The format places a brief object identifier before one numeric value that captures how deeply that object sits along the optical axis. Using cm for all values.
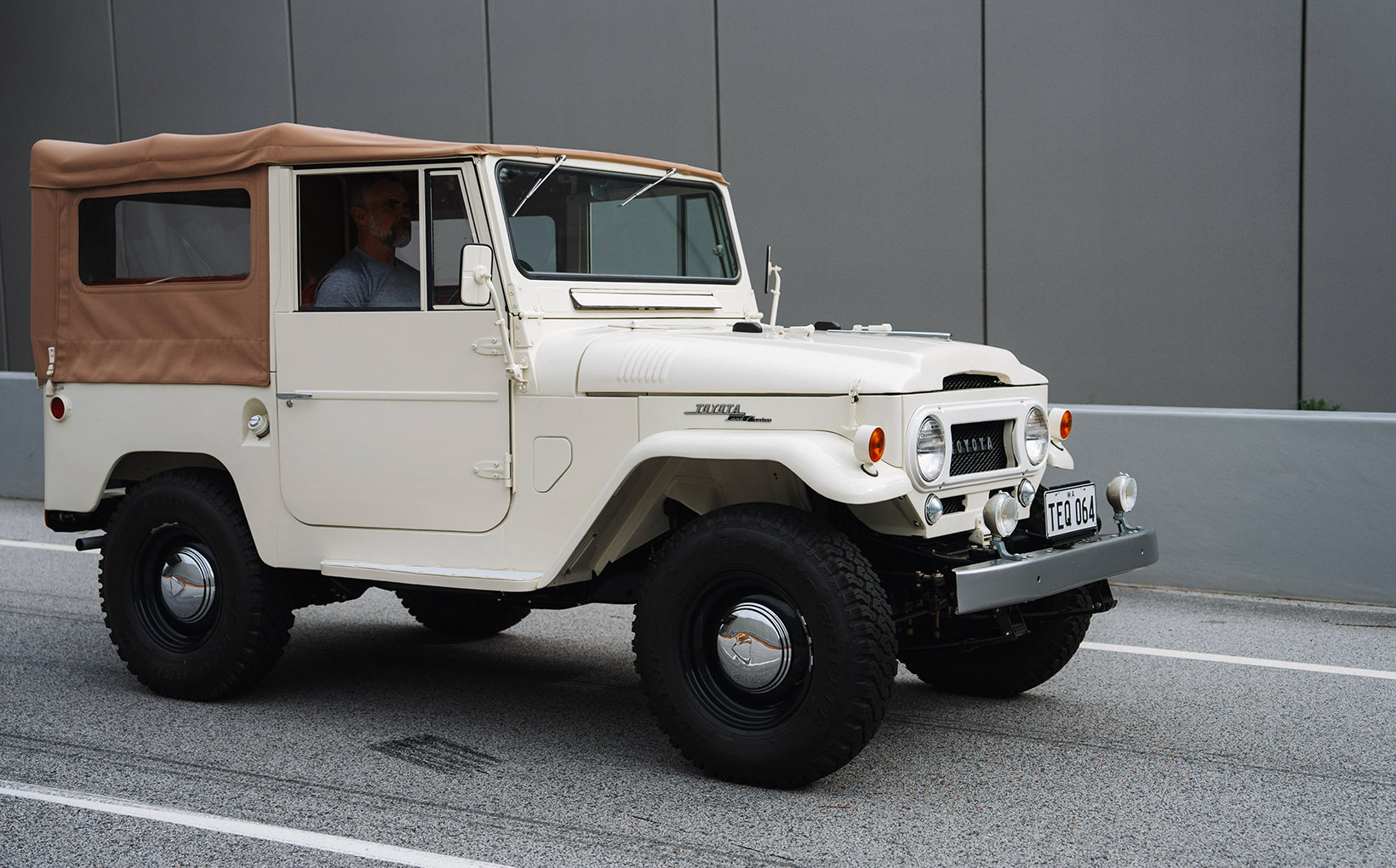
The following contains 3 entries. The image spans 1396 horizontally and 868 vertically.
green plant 930
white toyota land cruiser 443
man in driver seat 525
